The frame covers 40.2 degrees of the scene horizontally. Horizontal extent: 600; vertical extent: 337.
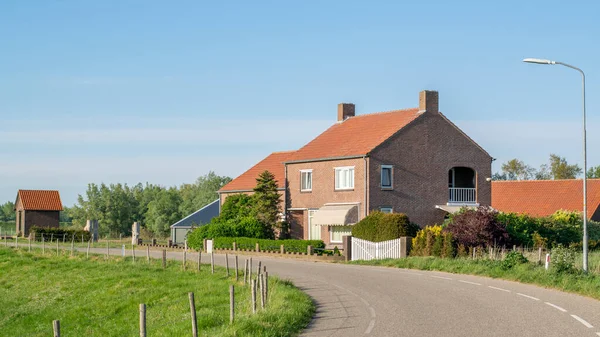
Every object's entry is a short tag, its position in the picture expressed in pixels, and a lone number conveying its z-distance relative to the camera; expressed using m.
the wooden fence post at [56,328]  12.20
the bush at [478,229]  38.16
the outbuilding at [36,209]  78.88
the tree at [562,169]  104.50
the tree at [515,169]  111.69
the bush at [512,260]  29.84
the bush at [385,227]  41.59
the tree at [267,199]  54.69
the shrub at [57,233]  71.62
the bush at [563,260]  26.69
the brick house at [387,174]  50.22
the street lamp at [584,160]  26.62
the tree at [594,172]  107.62
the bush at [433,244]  36.84
